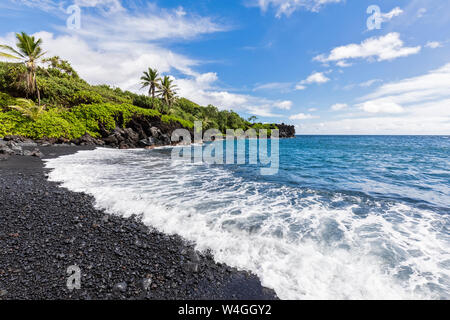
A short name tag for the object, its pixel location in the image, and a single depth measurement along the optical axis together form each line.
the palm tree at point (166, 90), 49.39
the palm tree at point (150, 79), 46.31
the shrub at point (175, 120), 39.16
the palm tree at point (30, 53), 23.66
